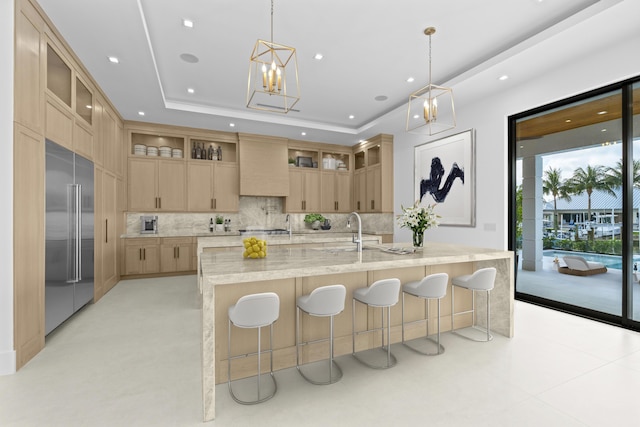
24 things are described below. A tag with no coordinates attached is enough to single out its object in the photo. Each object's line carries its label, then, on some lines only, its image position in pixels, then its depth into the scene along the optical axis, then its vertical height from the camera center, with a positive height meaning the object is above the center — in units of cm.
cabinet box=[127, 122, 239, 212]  591 +87
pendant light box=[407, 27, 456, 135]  472 +172
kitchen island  187 -60
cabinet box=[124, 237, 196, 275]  560 -77
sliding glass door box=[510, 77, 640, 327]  330 +11
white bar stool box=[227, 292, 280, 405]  192 -62
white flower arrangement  311 -6
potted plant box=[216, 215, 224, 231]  659 -20
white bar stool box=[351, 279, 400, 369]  236 -64
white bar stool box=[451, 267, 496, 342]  285 -64
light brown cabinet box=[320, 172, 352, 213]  747 +53
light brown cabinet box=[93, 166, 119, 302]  425 -28
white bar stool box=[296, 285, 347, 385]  214 -64
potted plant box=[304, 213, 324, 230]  708 -11
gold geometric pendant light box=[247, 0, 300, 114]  233 +191
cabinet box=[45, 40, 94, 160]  296 +119
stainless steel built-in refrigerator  289 -20
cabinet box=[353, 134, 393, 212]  664 +86
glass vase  316 -26
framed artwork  484 +62
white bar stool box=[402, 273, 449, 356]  261 -64
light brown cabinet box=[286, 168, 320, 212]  714 +53
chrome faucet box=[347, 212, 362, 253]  285 -30
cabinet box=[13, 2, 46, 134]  243 +122
